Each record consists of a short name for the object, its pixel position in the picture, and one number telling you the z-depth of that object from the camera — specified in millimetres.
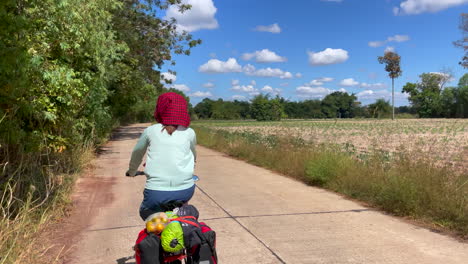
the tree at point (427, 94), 107062
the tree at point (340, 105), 155125
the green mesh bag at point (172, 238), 2615
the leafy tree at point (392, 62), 90500
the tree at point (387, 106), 101794
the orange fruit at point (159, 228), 2655
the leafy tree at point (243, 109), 145125
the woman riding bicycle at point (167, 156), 2994
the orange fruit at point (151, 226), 2656
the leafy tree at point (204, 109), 147312
